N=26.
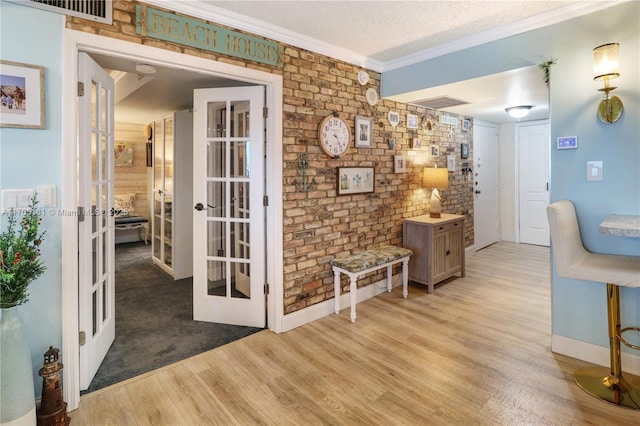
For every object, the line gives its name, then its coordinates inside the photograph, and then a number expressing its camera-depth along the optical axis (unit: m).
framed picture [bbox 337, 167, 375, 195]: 3.41
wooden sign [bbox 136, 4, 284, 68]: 2.20
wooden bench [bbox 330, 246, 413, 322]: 3.12
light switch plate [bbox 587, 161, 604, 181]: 2.37
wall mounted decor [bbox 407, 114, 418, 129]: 4.23
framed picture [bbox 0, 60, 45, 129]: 1.74
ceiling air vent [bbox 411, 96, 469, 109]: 3.92
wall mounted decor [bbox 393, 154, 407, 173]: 4.01
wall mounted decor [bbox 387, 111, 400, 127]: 3.94
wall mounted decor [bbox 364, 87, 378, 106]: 3.67
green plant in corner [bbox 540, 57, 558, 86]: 2.55
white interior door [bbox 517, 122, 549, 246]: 5.94
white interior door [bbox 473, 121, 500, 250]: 5.79
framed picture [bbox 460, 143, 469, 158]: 5.30
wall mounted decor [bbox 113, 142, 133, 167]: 6.54
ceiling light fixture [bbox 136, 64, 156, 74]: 2.69
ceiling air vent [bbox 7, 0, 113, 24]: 1.81
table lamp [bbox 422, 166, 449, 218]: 4.21
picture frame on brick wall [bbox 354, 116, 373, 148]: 3.54
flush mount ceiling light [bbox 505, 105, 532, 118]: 4.38
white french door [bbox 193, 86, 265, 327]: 2.95
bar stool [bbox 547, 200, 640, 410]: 1.99
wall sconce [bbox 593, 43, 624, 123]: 2.13
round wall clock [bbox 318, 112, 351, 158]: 3.19
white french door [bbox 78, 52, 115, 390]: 2.07
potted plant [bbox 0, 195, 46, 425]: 1.58
